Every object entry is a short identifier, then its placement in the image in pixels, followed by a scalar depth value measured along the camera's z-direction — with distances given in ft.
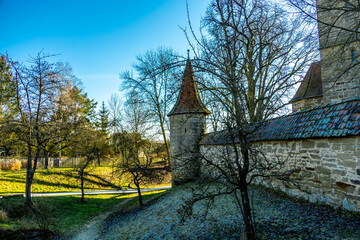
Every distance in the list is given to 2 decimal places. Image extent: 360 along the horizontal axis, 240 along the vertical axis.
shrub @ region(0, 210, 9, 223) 22.53
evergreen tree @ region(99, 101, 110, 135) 99.17
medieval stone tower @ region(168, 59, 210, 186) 40.52
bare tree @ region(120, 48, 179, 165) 59.92
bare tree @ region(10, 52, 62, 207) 26.25
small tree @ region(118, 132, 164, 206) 34.09
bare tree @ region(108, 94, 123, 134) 79.36
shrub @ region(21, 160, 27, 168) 63.65
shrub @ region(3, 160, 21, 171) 57.21
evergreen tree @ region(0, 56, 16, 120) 55.10
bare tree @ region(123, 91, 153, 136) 65.43
